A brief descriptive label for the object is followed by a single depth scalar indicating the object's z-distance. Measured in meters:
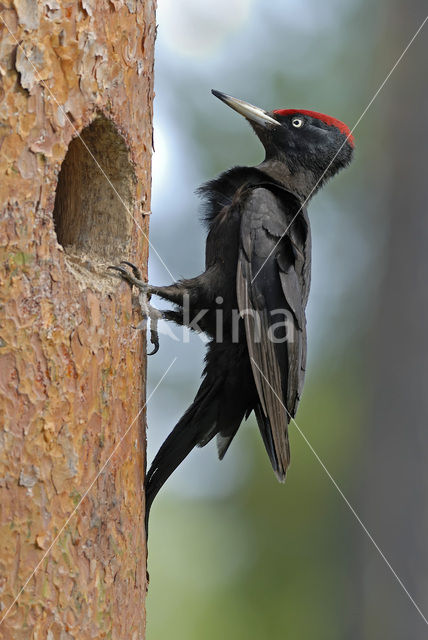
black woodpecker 6.04
